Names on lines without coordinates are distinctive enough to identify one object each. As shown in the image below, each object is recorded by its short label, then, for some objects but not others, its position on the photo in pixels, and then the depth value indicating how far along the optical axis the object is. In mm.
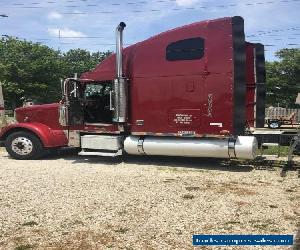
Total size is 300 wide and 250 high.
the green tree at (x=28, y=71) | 23700
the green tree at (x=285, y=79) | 26031
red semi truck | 6158
